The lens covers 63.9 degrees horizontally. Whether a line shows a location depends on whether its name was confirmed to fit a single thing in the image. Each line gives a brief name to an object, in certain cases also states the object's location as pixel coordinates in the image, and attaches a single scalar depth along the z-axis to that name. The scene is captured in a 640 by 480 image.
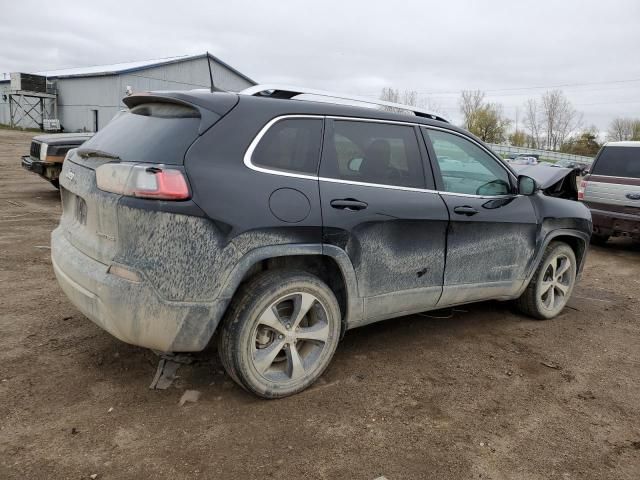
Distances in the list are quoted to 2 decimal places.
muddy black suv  2.72
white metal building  36.41
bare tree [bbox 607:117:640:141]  84.50
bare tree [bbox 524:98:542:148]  91.69
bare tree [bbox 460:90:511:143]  79.06
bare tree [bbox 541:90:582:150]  89.56
